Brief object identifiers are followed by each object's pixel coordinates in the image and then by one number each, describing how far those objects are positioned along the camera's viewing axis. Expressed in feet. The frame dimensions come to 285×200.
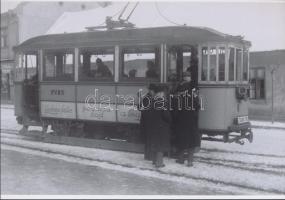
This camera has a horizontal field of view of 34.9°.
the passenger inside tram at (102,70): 30.32
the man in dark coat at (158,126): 25.35
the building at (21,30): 35.01
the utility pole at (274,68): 51.18
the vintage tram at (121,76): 28.07
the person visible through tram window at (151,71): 28.60
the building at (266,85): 50.06
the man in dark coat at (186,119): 26.08
